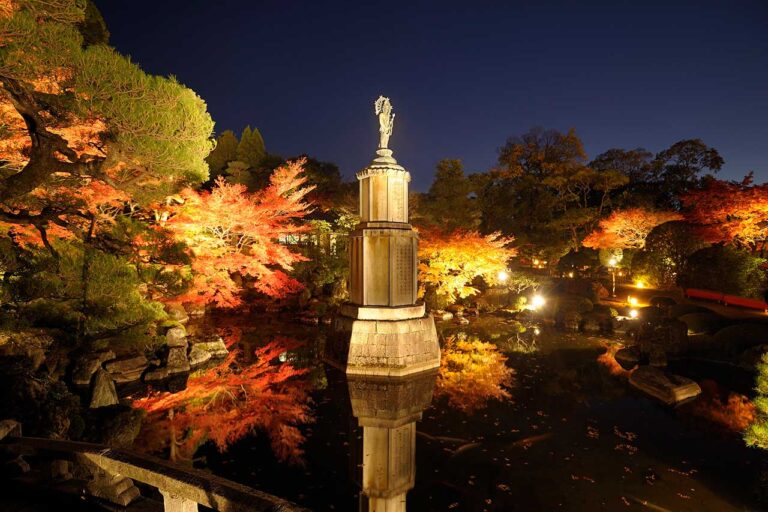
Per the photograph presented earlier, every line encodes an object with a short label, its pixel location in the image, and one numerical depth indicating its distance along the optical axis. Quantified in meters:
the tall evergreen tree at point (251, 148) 29.17
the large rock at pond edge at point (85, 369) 9.16
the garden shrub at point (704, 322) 15.05
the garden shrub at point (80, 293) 9.47
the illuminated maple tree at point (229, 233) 14.15
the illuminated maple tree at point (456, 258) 19.06
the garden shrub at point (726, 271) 17.03
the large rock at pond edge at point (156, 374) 10.34
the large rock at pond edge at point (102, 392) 8.19
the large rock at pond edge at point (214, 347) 12.34
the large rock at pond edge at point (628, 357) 12.99
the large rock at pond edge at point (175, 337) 11.68
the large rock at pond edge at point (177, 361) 10.92
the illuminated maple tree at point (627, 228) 21.77
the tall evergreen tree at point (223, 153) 30.44
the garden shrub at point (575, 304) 19.06
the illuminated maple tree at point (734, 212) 16.44
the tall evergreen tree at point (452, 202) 24.27
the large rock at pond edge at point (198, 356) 11.66
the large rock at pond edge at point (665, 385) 9.84
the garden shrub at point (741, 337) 13.12
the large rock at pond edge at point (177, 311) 15.48
